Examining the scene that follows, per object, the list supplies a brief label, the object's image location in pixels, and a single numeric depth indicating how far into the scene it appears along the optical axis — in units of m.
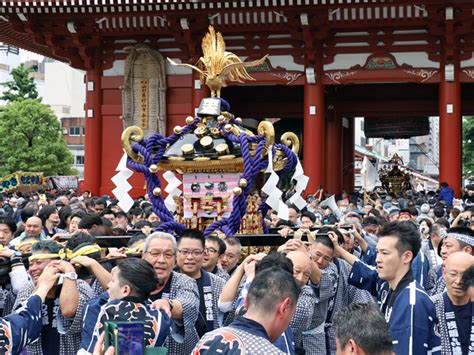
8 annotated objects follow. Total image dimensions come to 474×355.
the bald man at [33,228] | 8.34
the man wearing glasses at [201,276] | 5.48
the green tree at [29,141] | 41.47
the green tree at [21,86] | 48.44
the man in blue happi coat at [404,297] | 4.44
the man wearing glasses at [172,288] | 5.02
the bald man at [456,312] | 4.82
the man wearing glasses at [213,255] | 6.32
